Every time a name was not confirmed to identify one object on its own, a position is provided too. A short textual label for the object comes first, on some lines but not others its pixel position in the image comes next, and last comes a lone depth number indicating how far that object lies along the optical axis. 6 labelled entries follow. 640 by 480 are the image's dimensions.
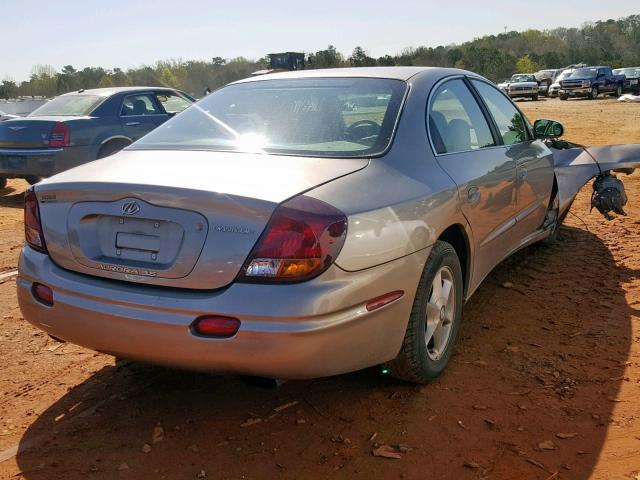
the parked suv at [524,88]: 38.16
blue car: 8.85
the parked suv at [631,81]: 36.12
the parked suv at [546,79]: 42.69
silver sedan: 2.36
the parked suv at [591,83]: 35.38
